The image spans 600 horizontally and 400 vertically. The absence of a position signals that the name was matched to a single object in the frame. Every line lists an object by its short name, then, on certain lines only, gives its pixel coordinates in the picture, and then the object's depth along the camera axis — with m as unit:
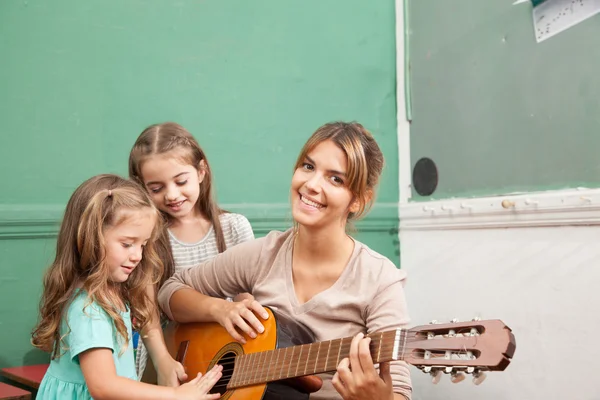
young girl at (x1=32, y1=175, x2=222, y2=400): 1.52
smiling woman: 1.64
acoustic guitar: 1.19
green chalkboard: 2.12
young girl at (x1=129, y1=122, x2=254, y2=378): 2.07
